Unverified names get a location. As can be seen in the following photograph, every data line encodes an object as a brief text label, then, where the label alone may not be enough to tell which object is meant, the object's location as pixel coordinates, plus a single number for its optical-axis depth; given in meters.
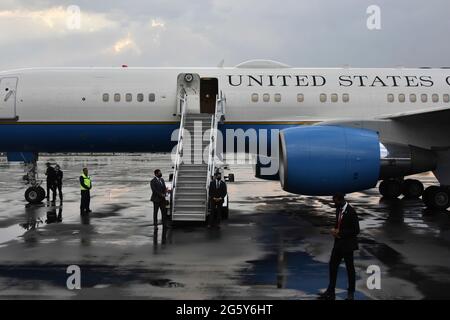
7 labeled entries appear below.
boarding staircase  13.70
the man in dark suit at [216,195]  13.59
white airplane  16.41
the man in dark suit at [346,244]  7.57
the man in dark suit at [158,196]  13.05
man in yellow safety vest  15.56
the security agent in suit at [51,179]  18.97
